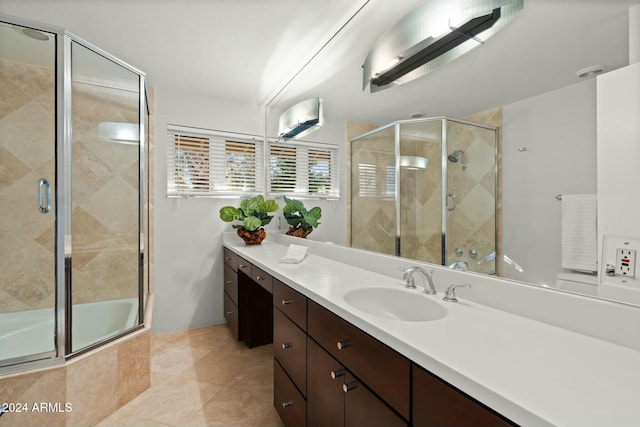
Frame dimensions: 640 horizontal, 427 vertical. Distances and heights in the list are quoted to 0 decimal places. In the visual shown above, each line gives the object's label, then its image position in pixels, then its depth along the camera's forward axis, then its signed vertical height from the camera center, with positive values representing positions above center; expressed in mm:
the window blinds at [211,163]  2604 +445
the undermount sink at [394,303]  1071 -369
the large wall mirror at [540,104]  719 +317
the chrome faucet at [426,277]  1115 -262
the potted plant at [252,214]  2561 -30
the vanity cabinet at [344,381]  589 -474
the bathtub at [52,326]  1523 -722
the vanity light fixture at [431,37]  986 +696
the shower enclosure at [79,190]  1669 +136
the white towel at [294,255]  1795 -287
